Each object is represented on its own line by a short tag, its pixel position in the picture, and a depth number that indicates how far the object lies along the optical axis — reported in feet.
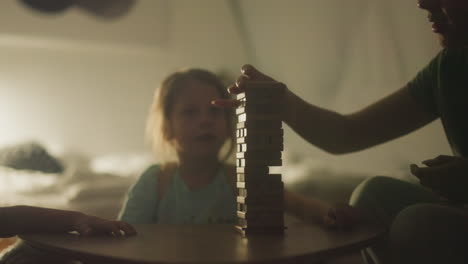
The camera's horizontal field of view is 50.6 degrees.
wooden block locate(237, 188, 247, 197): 2.79
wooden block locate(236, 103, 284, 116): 2.83
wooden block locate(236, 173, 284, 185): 2.78
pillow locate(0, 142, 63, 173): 6.93
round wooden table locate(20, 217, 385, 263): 2.09
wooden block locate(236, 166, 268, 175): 2.79
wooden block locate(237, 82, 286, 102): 2.85
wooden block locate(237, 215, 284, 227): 2.79
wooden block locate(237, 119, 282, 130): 2.81
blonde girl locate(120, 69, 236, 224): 4.96
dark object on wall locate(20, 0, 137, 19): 7.93
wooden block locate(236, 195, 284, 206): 2.78
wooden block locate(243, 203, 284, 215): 2.78
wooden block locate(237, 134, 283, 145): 2.80
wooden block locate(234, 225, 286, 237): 2.78
